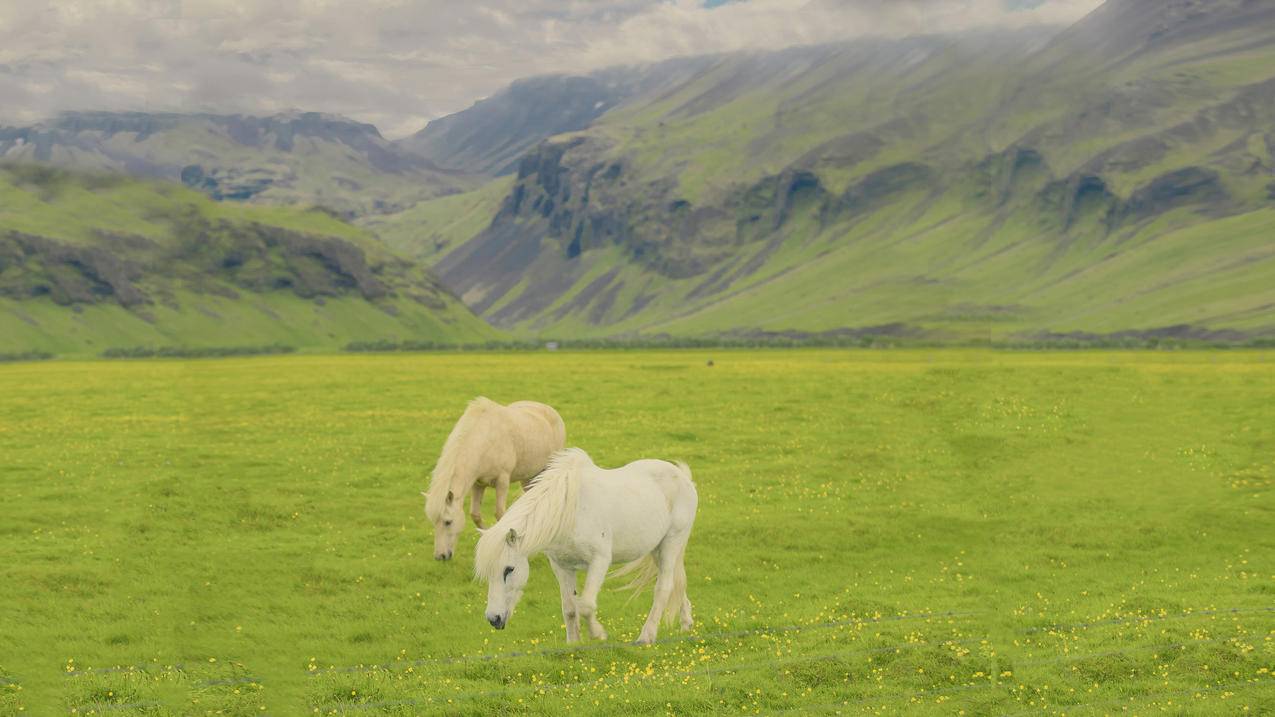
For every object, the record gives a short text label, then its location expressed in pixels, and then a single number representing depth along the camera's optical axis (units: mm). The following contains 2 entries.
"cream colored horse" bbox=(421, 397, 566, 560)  26406
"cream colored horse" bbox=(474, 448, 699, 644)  17750
